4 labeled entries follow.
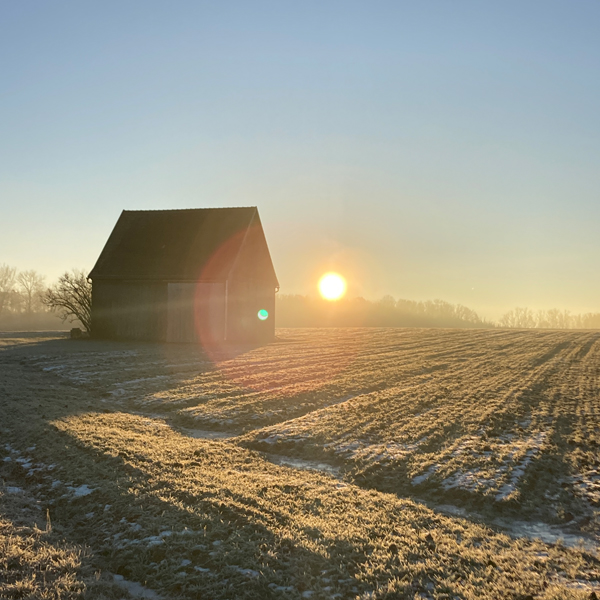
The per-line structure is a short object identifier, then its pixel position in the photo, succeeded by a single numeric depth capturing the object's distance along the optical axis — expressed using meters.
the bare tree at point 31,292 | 88.62
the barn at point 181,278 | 29.92
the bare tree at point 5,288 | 86.50
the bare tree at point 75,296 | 34.28
